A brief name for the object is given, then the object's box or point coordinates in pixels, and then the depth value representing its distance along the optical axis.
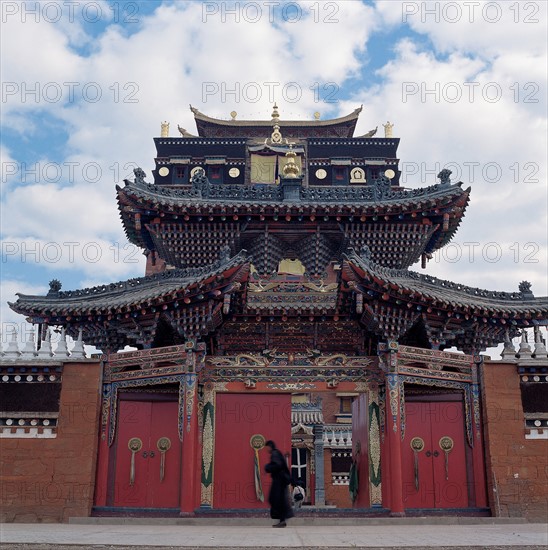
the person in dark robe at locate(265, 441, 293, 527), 13.71
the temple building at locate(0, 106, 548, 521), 17.97
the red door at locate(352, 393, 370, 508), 19.11
